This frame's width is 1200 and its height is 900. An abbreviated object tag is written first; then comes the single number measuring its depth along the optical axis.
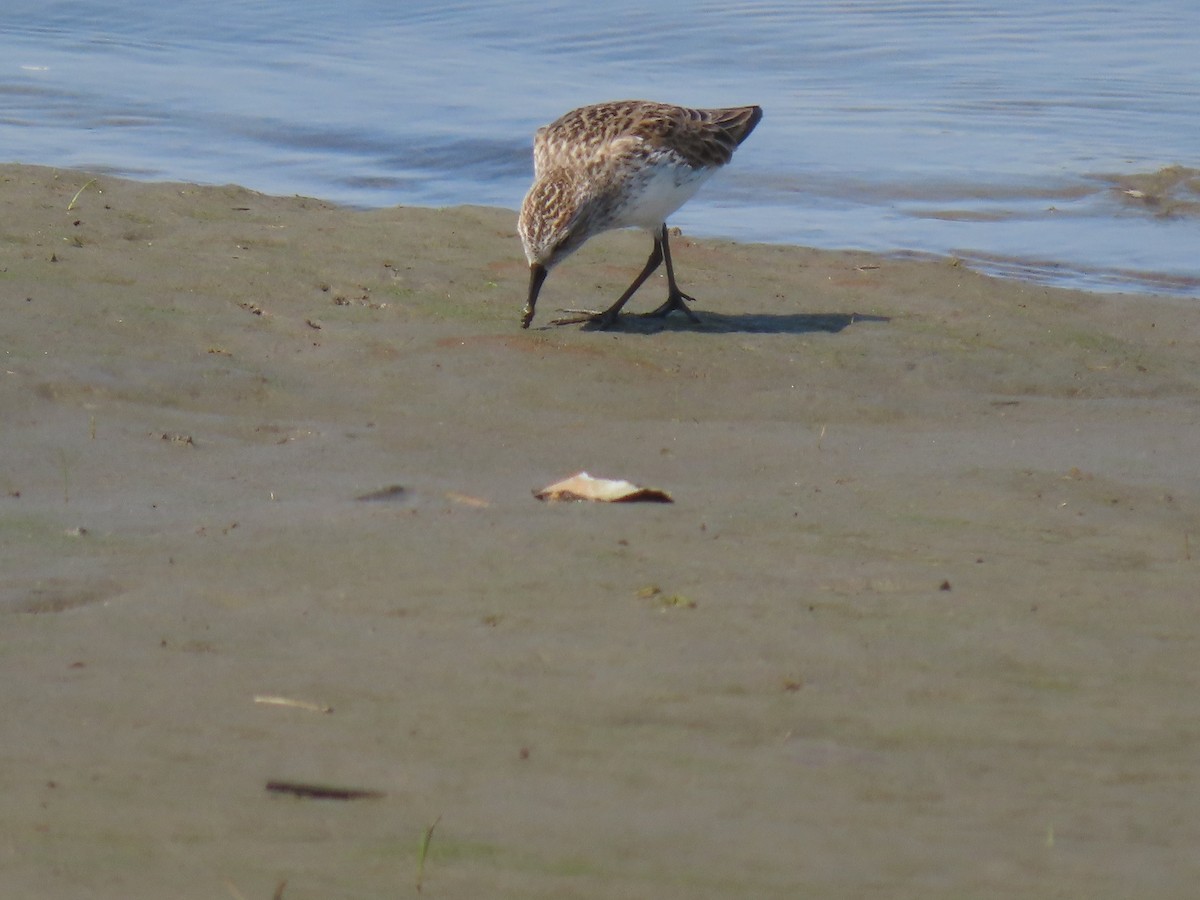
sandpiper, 14.25
